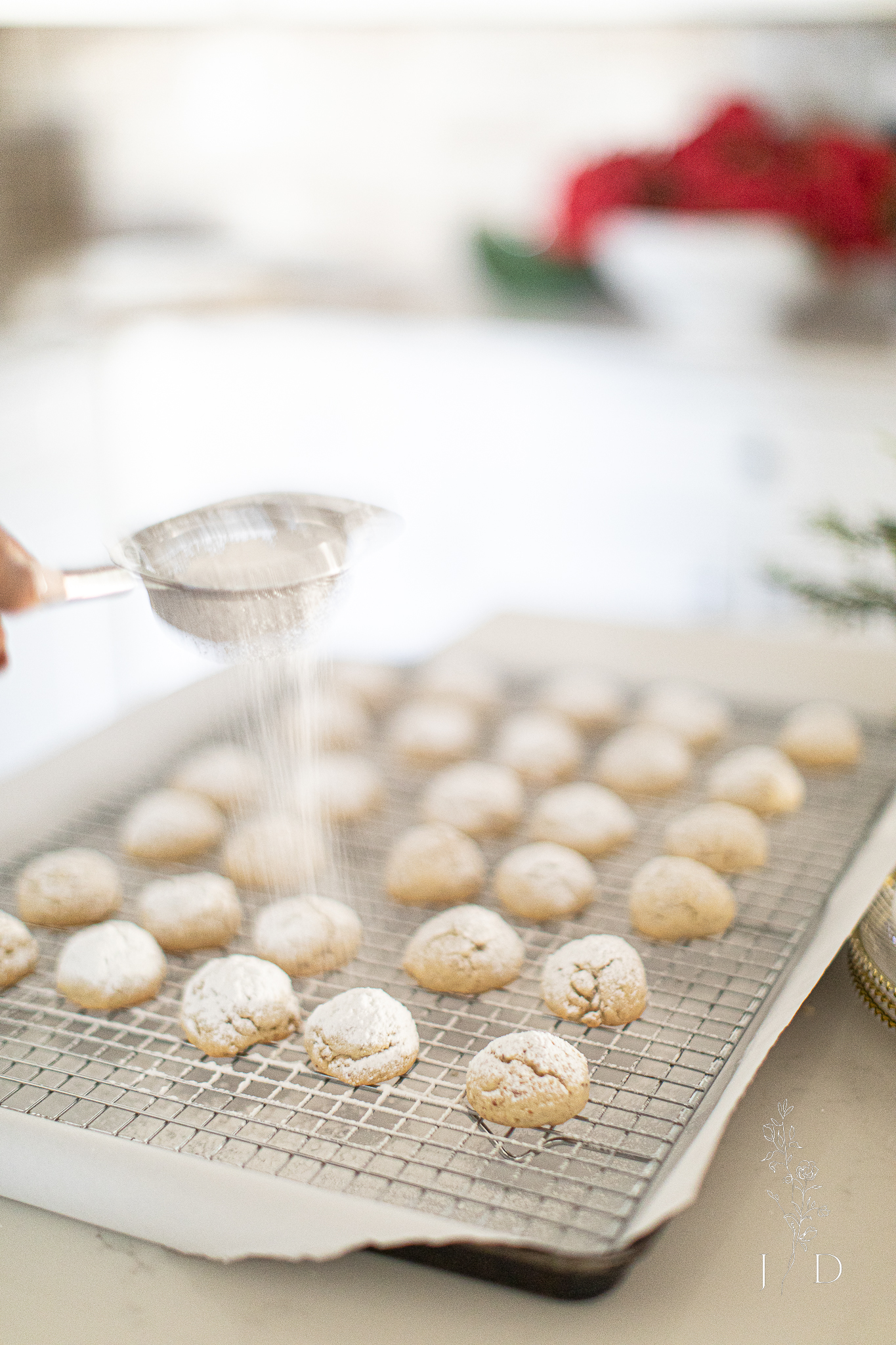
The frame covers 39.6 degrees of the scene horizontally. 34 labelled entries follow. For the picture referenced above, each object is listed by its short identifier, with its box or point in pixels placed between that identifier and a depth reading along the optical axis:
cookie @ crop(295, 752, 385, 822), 1.40
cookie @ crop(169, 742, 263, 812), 1.42
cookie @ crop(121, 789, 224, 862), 1.30
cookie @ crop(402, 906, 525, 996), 1.06
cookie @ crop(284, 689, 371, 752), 1.56
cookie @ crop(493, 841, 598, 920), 1.19
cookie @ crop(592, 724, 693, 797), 1.44
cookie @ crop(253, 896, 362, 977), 1.10
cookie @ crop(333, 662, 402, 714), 1.68
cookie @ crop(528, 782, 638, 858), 1.31
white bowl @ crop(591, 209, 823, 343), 2.38
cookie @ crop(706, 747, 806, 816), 1.36
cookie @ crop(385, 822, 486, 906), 1.23
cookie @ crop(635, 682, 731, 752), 1.53
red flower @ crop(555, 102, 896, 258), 2.42
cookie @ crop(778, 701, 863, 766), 1.45
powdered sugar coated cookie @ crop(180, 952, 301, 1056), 0.97
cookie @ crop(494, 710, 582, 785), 1.48
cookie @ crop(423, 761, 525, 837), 1.36
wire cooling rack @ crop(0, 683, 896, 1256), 0.83
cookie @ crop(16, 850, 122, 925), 1.17
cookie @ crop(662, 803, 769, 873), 1.25
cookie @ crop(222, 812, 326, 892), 1.28
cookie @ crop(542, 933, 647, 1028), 1.00
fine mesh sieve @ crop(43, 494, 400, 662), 1.07
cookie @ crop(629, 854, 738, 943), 1.13
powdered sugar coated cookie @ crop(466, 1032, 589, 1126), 0.88
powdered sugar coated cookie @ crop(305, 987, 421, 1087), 0.93
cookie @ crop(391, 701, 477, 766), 1.52
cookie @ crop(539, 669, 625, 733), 1.60
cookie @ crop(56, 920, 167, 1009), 1.03
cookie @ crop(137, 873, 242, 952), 1.13
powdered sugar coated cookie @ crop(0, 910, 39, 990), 1.06
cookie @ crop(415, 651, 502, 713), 1.65
